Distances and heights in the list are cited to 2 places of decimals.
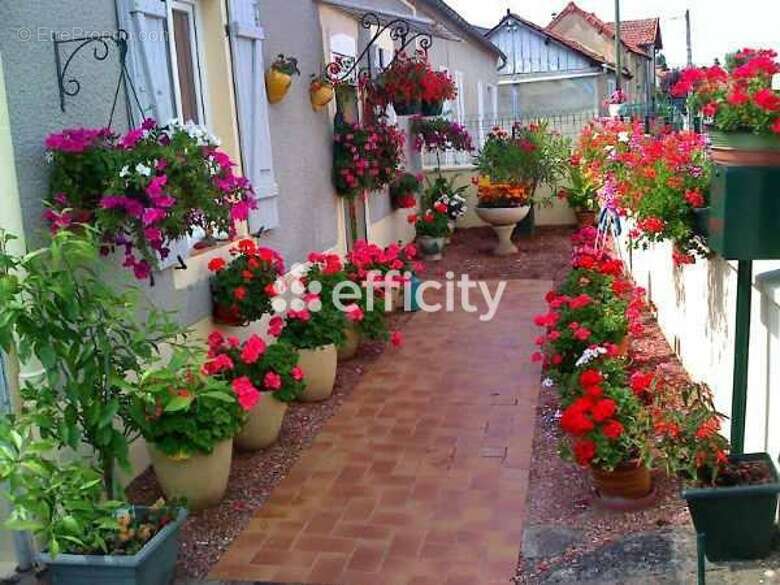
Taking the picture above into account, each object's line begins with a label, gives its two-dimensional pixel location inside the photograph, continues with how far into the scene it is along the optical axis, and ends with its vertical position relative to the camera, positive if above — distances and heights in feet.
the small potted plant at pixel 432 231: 34.27 -3.77
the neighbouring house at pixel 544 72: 85.30 +6.20
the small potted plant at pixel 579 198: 36.47 -3.11
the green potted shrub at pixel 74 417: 9.27 -3.11
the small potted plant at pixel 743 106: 10.46 +0.19
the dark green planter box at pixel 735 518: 10.00 -4.85
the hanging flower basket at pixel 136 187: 11.68 -0.42
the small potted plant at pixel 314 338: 18.07 -4.15
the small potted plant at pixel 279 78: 20.07 +1.69
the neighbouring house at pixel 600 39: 98.53 +11.07
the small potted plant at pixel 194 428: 11.67 -4.14
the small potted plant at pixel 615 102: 33.09 +1.09
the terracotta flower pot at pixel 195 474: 12.83 -5.00
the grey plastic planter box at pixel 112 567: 9.95 -4.93
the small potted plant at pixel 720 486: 10.07 -4.54
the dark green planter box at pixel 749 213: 10.83 -1.20
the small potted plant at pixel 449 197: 36.68 -2.61
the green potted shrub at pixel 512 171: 34.88 -1.60
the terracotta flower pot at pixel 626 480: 12.35 -5.26
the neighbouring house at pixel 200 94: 11.74 +1.12
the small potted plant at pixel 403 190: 33.32 -1.97
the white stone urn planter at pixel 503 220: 34.50 -3.51
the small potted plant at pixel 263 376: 14.98 -4.14
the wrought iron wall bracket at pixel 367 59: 24.68 +2.88
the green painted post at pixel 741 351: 11.28 -3.13
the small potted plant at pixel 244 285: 16.80 -2.71
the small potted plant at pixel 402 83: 26.84 +1.88
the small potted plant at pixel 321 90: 23.32 +1.56
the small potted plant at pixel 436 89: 26.89 +1.64
